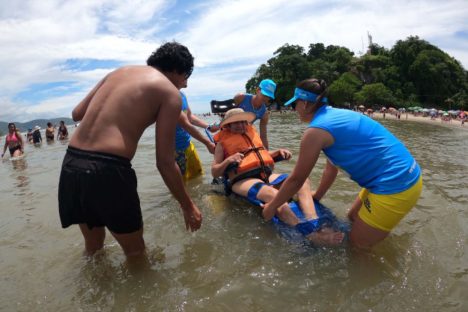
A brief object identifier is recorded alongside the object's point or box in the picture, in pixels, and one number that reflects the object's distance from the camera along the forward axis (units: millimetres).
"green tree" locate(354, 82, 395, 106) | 46844
